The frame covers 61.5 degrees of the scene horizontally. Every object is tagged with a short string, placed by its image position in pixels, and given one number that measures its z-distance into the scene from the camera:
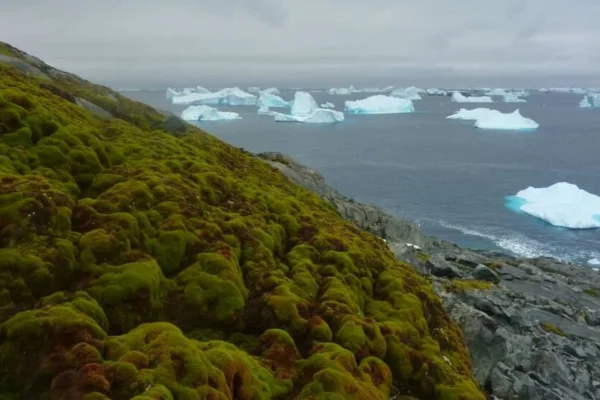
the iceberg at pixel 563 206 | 72.25
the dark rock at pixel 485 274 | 39.11
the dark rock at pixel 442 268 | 33.34
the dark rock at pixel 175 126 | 26.30
